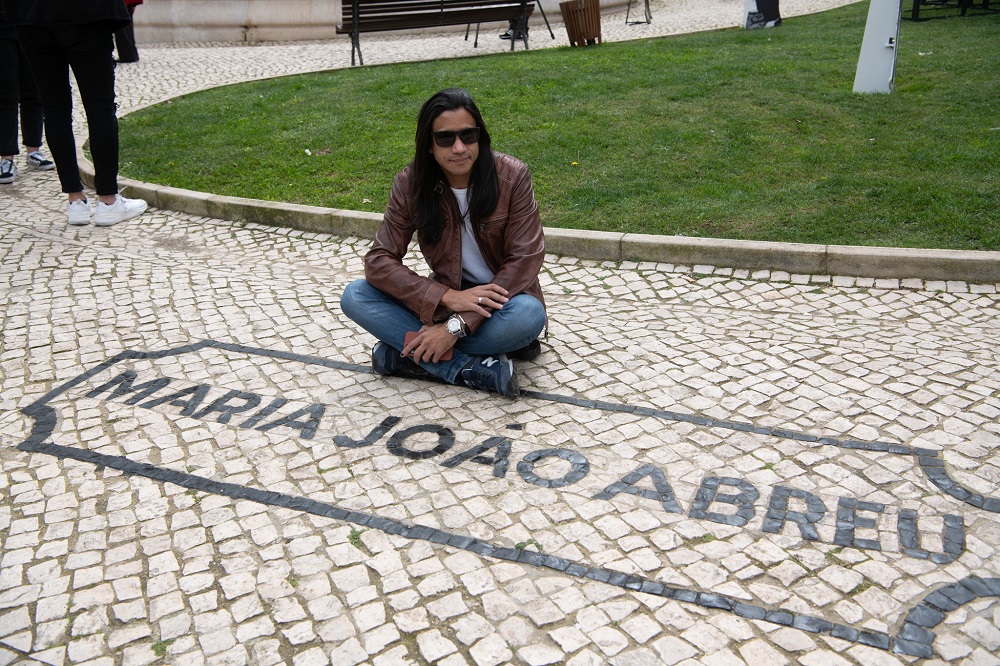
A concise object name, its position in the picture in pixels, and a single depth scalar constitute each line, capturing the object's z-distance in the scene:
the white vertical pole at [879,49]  8.89
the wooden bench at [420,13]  12.89
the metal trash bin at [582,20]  12.96
